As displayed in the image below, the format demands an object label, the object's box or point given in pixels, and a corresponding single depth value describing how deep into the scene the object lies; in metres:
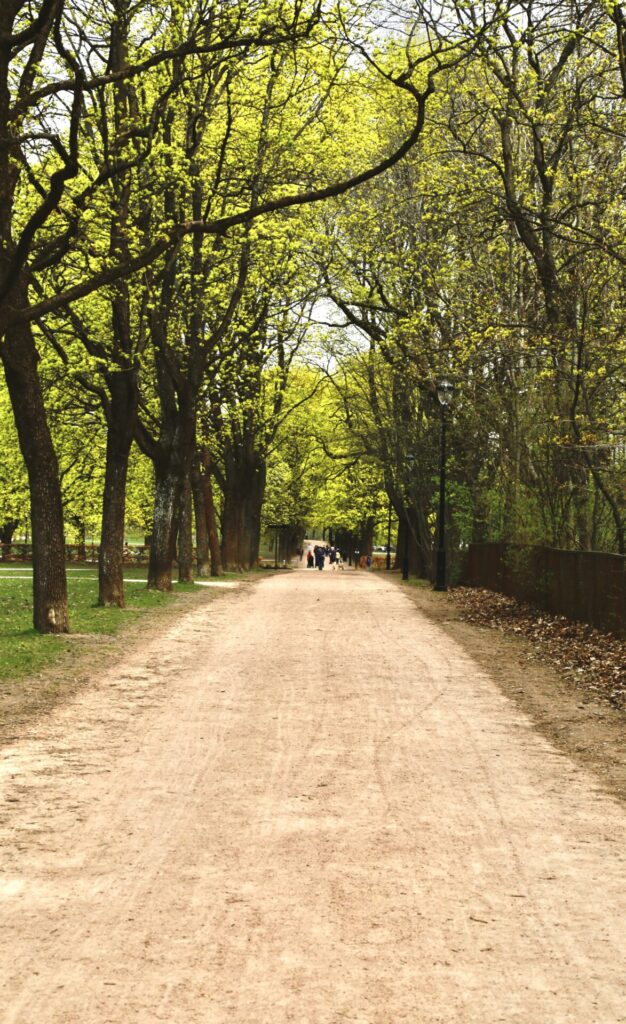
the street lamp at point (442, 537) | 32.03
